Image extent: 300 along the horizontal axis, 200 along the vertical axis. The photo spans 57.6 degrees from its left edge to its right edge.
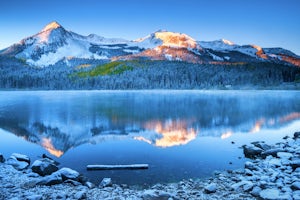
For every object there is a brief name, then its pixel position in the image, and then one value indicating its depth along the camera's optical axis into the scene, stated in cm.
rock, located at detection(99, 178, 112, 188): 1240
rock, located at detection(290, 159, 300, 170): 1359
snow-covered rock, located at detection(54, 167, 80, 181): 1301
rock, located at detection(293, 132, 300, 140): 2198
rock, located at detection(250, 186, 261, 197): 1116
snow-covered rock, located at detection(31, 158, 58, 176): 1402
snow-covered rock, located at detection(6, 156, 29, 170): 1517
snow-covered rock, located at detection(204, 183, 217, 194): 1157
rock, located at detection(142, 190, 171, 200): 1082
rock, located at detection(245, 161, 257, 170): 1439
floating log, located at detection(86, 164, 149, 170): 1514
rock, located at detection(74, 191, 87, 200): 1089
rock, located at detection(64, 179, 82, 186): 1253
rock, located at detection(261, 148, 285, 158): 1683
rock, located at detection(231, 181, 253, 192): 1171
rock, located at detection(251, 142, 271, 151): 1835
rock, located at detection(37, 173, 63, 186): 1232
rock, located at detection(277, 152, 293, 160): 1548
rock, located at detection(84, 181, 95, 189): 1230
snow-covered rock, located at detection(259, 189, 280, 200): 1056
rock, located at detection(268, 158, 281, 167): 1443
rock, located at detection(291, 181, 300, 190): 1117
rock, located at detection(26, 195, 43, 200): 1056
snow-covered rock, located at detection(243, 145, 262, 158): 1740
